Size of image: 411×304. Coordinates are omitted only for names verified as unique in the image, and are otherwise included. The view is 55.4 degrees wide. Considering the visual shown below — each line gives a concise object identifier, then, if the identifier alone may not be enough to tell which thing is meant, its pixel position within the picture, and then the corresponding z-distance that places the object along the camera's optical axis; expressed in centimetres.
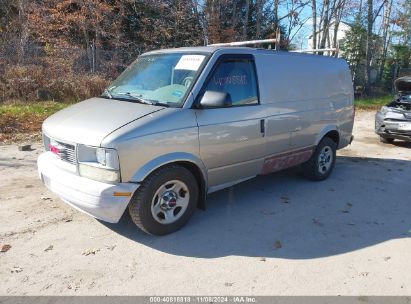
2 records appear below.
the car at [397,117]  921
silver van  381
